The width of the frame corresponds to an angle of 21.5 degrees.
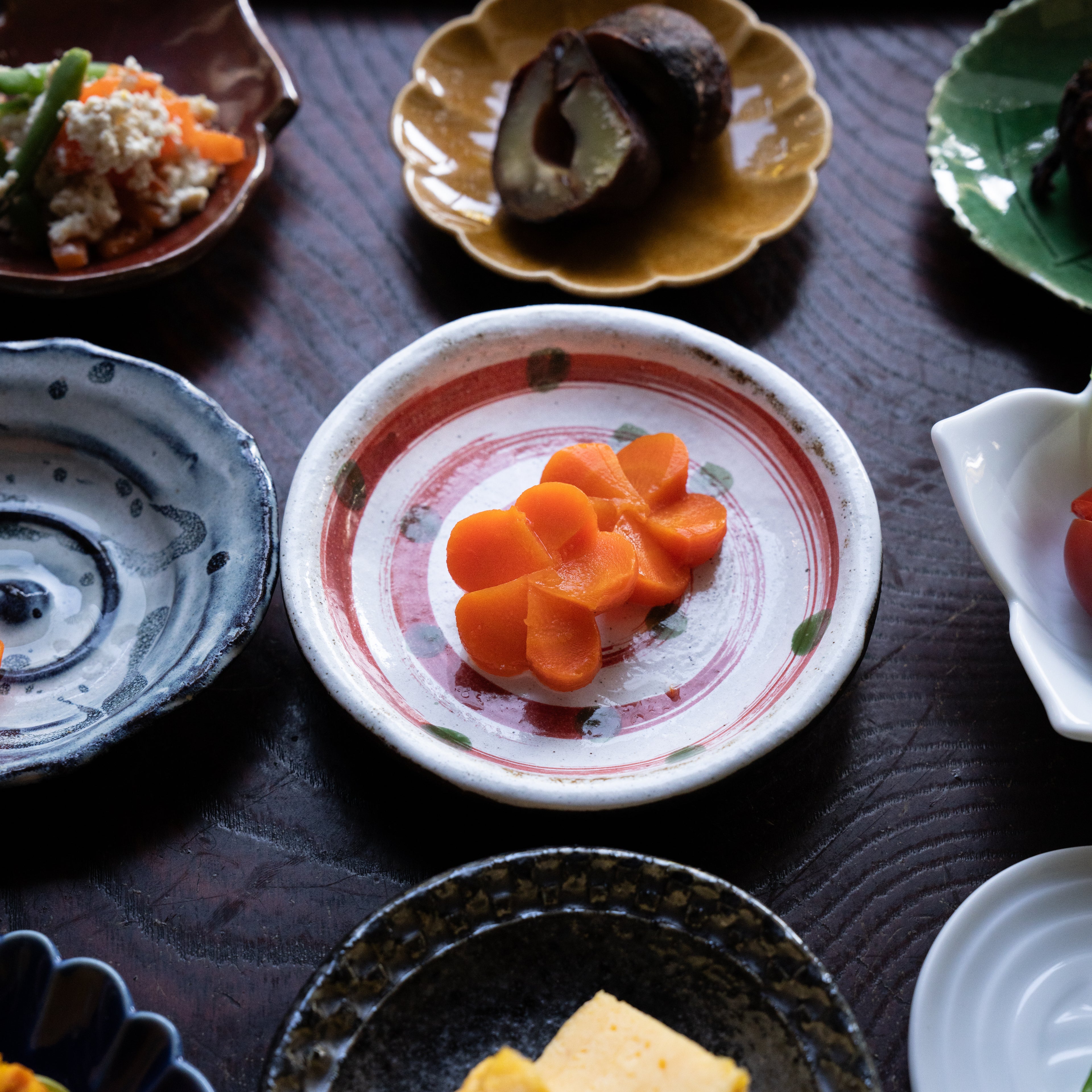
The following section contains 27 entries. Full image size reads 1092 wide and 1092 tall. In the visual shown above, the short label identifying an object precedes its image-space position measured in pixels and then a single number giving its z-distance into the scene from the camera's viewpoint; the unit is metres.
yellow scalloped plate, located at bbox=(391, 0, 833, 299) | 0.58
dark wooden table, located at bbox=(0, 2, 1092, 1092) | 0.51
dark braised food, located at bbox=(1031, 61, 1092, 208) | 0.57
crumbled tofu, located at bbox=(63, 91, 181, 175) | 0.56
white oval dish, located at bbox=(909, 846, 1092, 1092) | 0.49
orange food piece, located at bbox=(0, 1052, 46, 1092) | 0.47
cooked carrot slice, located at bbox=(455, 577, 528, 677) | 0.52
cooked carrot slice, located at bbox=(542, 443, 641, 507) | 0.53
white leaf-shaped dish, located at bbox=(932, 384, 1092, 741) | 0.50
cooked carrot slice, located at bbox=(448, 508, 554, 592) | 0.52
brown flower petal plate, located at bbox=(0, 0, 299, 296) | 0.59
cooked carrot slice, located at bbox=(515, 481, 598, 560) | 0.52
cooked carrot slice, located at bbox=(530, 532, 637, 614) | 0.51
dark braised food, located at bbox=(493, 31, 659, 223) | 0.57
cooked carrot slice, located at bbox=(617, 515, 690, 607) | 0.52
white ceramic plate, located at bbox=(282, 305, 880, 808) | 0.51
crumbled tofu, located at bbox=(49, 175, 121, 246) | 0.57
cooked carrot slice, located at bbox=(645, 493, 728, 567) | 0.53
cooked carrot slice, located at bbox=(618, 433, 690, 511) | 0.53
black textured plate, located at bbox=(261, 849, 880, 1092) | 0.48
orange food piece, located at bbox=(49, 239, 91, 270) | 0.57
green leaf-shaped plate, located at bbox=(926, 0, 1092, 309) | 0.58
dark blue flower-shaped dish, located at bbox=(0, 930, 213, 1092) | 0.48
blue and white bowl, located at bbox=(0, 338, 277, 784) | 0.51
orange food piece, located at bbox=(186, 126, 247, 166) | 0.58
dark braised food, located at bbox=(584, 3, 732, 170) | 0.57
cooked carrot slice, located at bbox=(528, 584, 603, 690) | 0.51
